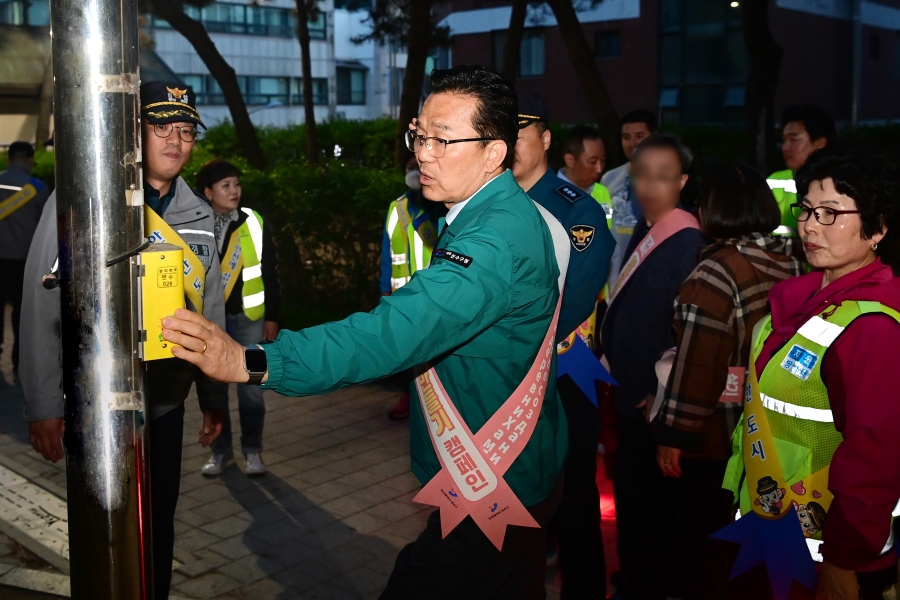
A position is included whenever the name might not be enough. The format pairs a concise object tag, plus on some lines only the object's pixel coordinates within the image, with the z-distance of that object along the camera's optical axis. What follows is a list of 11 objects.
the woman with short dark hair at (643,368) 4.30
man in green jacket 2.59
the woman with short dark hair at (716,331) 3.75
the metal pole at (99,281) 2.15
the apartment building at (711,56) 36.41
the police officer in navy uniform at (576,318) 4.35
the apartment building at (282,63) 49.19
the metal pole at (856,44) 36.53
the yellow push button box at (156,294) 2.22
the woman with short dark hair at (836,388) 2.77
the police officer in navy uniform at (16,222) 9.59
